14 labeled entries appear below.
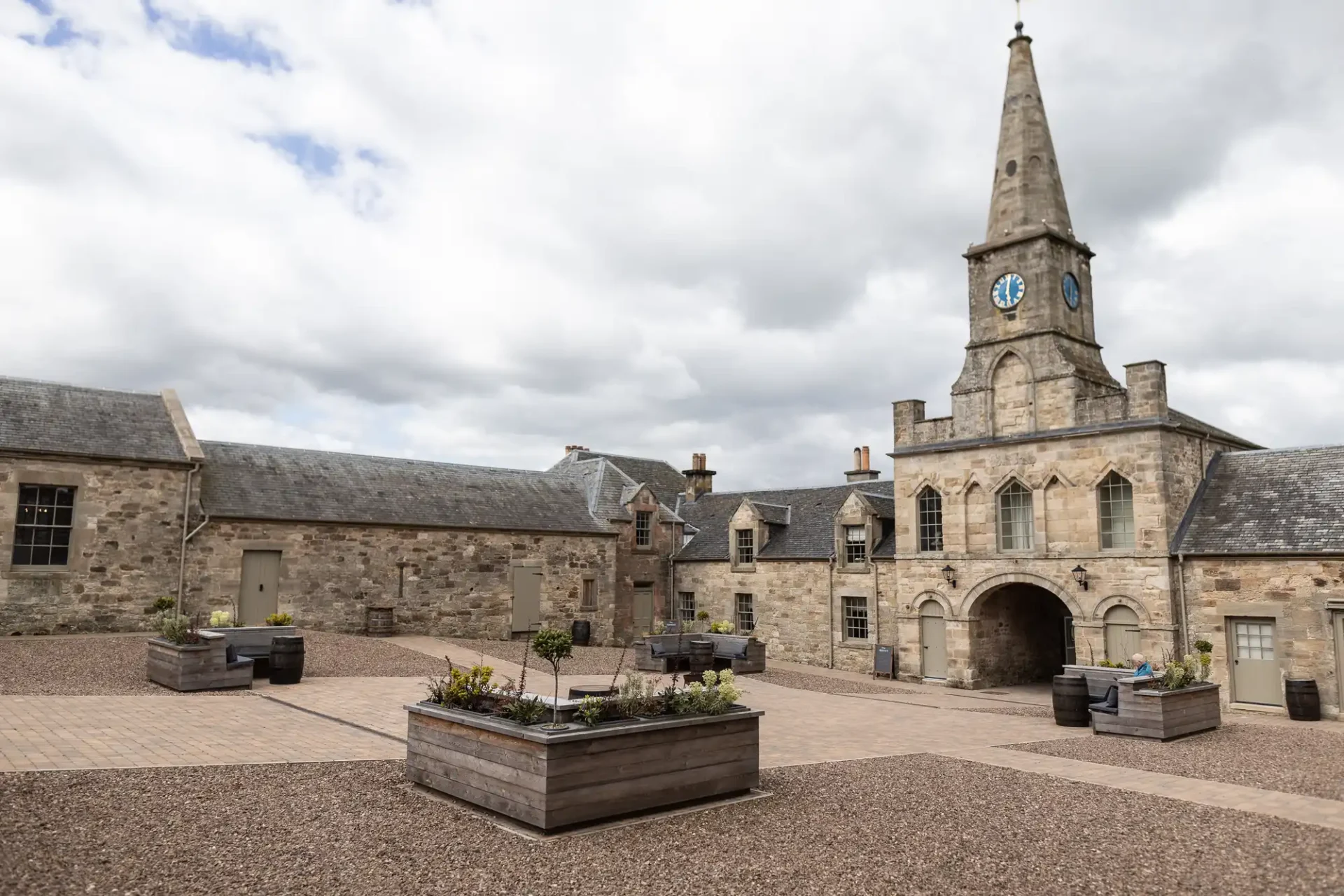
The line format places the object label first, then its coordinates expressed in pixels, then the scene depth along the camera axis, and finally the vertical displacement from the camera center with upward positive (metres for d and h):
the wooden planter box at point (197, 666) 15.45 -1.64
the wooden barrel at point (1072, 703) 16.03 -2.10
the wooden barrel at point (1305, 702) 17.67 -2.24
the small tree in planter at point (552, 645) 10.12 -0.77
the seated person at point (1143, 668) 15.34 -1.44
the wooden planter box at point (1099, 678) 16.22 -1.70
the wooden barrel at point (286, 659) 16.78 -1.58
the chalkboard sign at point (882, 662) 25.70 -2.30
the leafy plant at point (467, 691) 9.28 -1.18
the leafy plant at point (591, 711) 8.41 -1.24
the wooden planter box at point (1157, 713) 14.23 -2.05
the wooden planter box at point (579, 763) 7.91 -1.73
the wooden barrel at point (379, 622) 26.36 -1.40
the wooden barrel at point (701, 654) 23.08 -1.93
